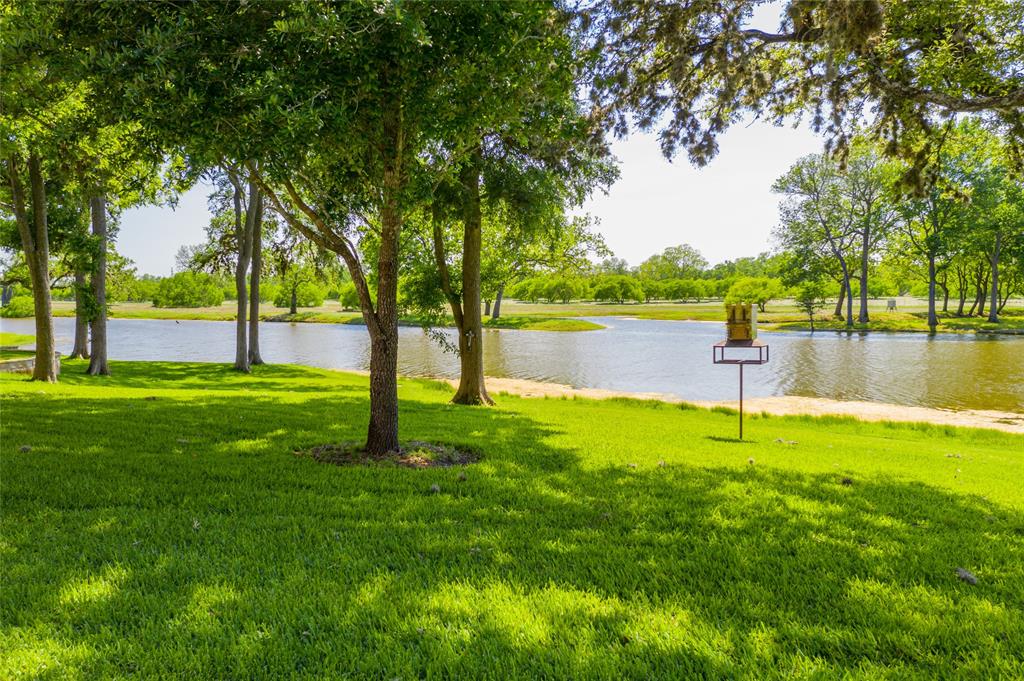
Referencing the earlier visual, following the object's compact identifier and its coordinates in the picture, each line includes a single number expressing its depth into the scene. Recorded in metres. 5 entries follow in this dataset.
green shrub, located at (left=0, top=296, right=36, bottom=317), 65.38
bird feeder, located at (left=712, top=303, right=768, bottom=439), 8.52
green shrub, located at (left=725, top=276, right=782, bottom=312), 74.50
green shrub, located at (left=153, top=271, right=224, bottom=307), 100.56
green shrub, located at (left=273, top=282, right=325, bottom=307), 101.56
